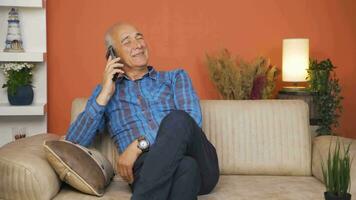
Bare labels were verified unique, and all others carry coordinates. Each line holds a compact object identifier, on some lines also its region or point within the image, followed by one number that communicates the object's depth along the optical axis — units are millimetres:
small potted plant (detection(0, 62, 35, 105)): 3217
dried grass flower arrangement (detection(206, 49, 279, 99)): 3215
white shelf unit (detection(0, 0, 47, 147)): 3191
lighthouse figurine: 3242
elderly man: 1845
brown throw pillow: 1979
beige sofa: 2326
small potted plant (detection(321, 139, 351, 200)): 1509
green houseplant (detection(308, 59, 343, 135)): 3145
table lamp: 3256
